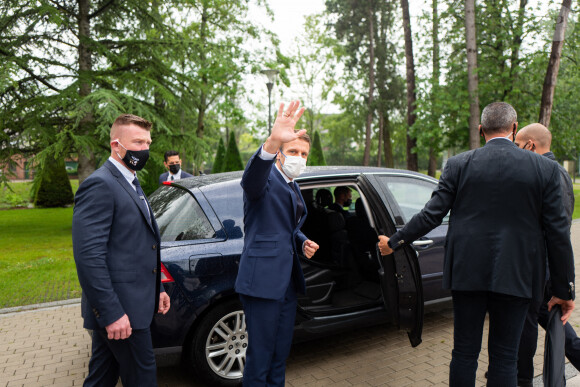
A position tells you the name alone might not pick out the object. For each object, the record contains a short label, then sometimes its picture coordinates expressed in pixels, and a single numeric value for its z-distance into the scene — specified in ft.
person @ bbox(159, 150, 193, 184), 23.57
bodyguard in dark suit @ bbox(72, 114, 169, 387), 7.10
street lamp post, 49.44
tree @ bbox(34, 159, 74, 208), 66.08
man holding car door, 8.41
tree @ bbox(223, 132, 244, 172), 55.36
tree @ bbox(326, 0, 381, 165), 95.14
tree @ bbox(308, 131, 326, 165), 64.49
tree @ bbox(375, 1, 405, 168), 96.02
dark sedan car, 10.84
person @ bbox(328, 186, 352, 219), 17.81
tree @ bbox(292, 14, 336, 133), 95.90
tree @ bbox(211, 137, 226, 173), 61.21
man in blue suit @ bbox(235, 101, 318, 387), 8.44
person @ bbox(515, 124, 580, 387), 10.85
